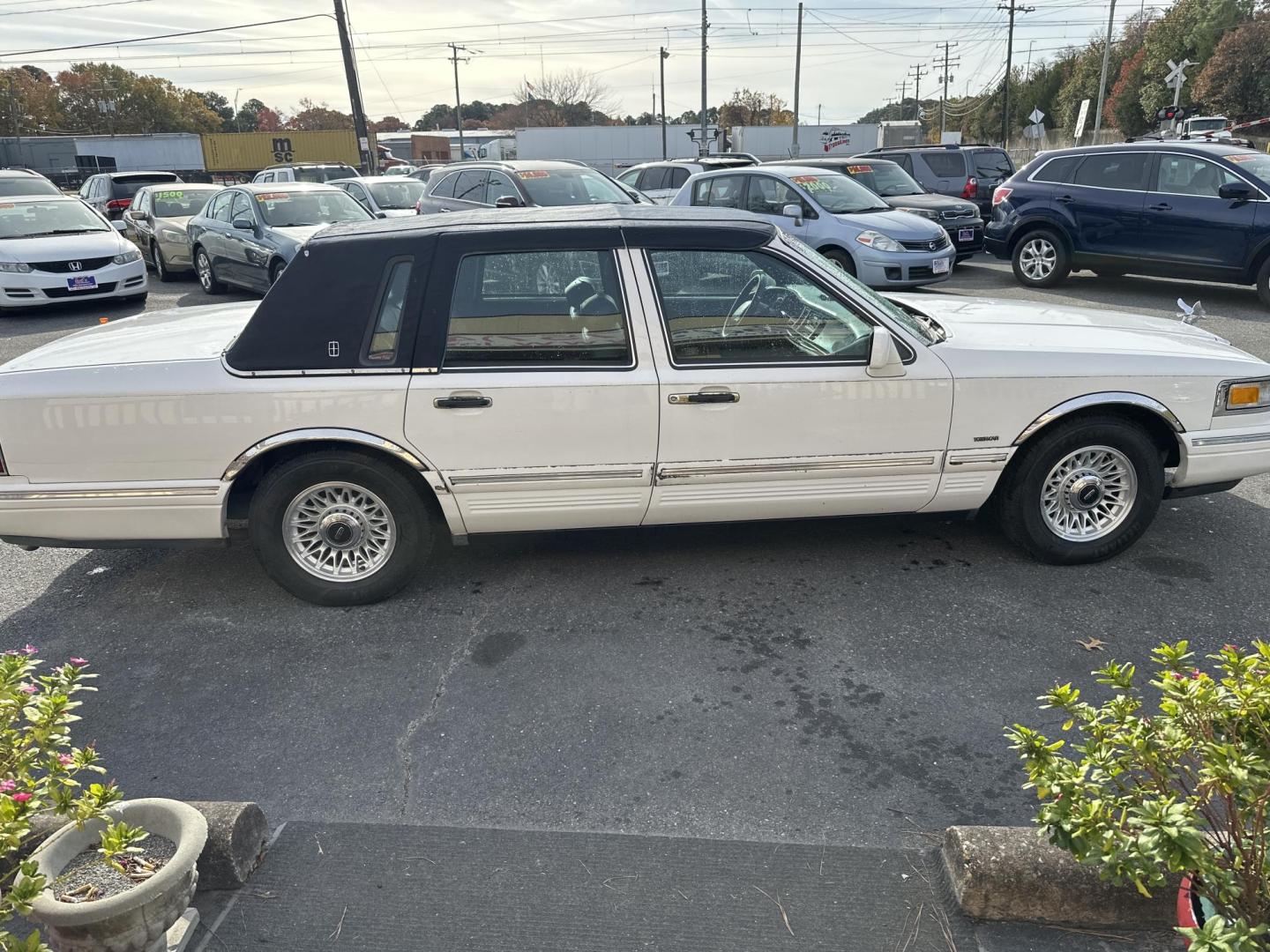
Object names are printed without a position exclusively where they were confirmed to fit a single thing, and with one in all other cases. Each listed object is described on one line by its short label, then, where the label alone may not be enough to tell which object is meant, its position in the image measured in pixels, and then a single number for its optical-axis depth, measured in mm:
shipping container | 49438
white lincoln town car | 4023
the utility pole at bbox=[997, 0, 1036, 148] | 48656
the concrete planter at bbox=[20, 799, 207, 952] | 2168
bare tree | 90875
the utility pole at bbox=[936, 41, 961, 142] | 86244
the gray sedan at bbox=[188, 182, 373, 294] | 12203
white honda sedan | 12211
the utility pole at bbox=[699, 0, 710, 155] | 37609
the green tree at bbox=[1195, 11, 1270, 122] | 44844
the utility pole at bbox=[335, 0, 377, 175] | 25938
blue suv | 10617
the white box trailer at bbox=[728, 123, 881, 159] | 56281
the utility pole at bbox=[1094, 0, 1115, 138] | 44812
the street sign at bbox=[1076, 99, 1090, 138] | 25053
